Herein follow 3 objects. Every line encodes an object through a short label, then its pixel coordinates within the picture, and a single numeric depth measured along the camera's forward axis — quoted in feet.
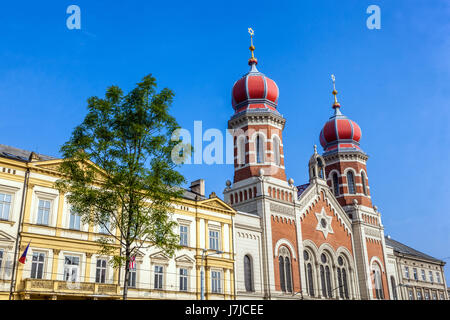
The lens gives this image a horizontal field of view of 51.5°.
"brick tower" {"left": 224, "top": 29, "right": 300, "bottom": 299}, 146.51
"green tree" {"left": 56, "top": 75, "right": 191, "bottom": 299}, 76.18
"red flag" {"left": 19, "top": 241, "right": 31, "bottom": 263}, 87.81
